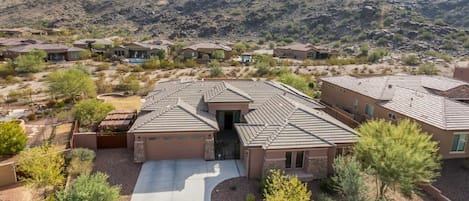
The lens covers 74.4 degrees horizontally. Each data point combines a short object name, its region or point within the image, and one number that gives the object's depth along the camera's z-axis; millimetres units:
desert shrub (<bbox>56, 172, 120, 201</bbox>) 12857
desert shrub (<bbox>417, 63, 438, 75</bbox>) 53119
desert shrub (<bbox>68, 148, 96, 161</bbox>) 19172
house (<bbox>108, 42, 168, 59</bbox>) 71562
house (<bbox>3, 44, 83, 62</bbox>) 62719
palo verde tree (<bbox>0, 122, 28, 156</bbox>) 19797
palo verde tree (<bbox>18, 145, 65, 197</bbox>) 15750
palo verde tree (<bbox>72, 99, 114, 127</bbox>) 25625
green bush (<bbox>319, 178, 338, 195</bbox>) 17062
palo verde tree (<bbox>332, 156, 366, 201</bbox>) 14781
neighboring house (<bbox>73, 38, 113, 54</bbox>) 74250
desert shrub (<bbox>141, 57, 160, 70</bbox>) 57094
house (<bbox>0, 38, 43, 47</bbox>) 69688
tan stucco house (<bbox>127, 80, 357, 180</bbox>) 18047
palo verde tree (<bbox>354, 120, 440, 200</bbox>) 14523
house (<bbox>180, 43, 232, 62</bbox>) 69750
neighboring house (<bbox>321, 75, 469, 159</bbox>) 20641
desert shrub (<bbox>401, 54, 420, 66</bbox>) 66938
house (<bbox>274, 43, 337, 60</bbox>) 75038
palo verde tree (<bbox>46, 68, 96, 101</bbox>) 32875
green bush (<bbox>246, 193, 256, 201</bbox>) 15496
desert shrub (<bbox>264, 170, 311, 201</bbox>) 13173
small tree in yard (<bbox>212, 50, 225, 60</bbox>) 68688
